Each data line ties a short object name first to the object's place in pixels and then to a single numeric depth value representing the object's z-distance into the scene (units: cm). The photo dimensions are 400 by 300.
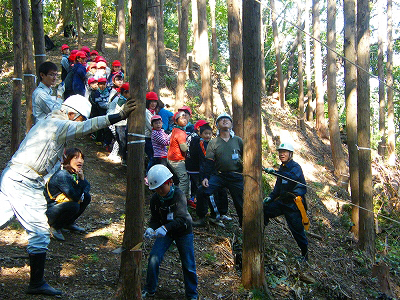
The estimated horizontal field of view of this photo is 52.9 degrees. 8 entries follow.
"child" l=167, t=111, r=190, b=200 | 784
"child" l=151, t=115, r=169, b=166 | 814
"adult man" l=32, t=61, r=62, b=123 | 573
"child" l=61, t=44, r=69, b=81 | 1054
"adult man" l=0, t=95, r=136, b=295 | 433
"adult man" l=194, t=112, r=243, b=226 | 720
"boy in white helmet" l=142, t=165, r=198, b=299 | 472
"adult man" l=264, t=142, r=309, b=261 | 707
